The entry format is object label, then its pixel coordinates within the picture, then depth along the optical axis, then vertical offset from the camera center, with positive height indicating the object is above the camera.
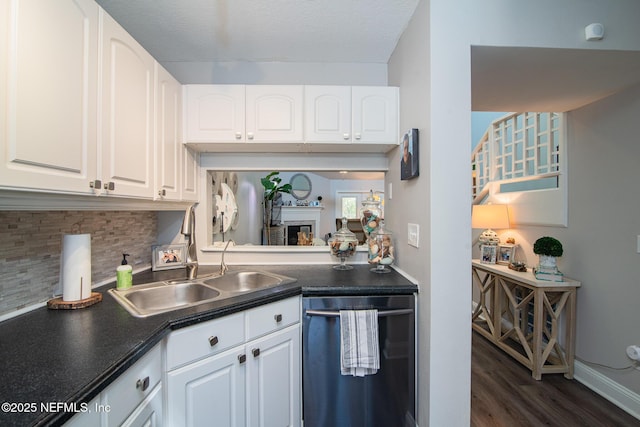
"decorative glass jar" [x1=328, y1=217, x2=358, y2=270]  1.95 -0.21
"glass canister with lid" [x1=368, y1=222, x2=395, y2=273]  1.88 -0.25
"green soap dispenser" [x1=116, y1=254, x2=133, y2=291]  1.50 -0.35
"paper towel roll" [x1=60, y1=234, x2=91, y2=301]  1.22 -0.24
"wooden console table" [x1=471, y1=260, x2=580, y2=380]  2.18 -0.95
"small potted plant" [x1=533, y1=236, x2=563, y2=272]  2.22 -0.31
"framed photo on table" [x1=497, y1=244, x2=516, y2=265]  2.77 -0.41
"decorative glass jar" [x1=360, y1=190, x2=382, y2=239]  1.94 +0.00
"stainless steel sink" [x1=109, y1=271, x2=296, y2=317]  1.42 -0.45
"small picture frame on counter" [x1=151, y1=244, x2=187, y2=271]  1.93 -0.31
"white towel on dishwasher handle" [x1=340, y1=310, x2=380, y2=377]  1.49 -0.70
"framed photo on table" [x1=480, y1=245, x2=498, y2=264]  2.89 -0.42
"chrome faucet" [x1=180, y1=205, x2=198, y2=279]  1.75 -0.19
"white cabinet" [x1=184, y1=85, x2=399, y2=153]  1.87 +0.71
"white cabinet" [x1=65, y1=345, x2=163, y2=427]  0.73 -0.58
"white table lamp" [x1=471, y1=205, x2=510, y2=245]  2.80 -0.04
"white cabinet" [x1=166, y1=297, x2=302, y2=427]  1.12 -0.76
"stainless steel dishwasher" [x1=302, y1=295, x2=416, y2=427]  1.53 -0.93
